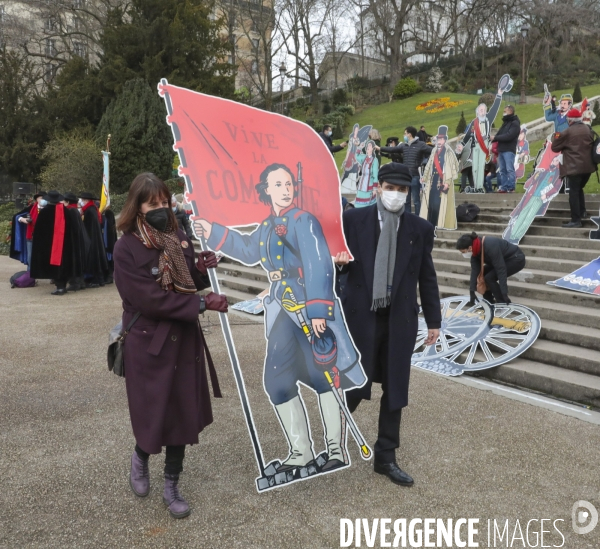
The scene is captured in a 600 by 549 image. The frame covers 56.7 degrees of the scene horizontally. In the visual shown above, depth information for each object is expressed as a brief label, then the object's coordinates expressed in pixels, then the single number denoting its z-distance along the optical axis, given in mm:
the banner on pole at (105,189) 10250
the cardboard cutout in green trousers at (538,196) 8953
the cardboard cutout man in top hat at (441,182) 10164
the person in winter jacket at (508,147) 10827
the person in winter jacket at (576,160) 8305
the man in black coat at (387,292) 3490
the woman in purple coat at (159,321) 2934
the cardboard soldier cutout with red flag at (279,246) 3340
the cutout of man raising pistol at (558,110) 10633
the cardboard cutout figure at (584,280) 6797
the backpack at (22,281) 10961
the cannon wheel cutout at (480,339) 5883
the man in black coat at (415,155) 10852
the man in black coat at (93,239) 11000
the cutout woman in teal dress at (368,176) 12336
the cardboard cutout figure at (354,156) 12789
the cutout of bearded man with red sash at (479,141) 11344
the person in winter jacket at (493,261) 6617
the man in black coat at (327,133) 12551
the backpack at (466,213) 10359
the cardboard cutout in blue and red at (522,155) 14820
